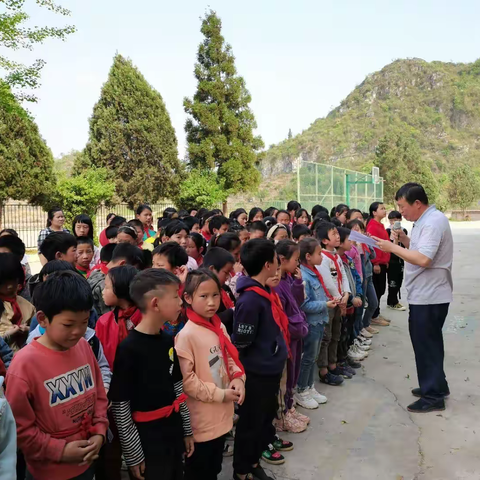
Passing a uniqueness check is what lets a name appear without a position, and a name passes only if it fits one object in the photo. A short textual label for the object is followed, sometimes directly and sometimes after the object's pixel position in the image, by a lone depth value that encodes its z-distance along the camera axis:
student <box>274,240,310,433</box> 3.40
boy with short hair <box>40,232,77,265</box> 3.58
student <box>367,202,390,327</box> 6.70
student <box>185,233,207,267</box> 4.70
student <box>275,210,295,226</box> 7.27
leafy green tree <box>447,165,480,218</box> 41.59
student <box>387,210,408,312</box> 7.28
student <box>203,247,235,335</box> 3.17
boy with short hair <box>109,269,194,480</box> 2.06
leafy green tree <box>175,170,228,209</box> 20.81
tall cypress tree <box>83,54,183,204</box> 21.38
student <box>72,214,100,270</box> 5.12
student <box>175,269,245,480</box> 2.40
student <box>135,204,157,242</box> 6.54
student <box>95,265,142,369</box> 2.44
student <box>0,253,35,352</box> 2.46
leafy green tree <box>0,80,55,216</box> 15.98
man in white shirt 3.91
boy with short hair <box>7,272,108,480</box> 1.74
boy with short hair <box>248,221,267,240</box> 5.27
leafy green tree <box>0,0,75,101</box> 10.89
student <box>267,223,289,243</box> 4.70
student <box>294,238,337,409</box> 3.93
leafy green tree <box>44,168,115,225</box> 15.88
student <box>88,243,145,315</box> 3.06
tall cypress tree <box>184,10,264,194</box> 22.78
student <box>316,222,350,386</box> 4.32
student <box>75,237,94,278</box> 3.78
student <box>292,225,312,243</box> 5.02
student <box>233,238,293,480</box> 2.80
